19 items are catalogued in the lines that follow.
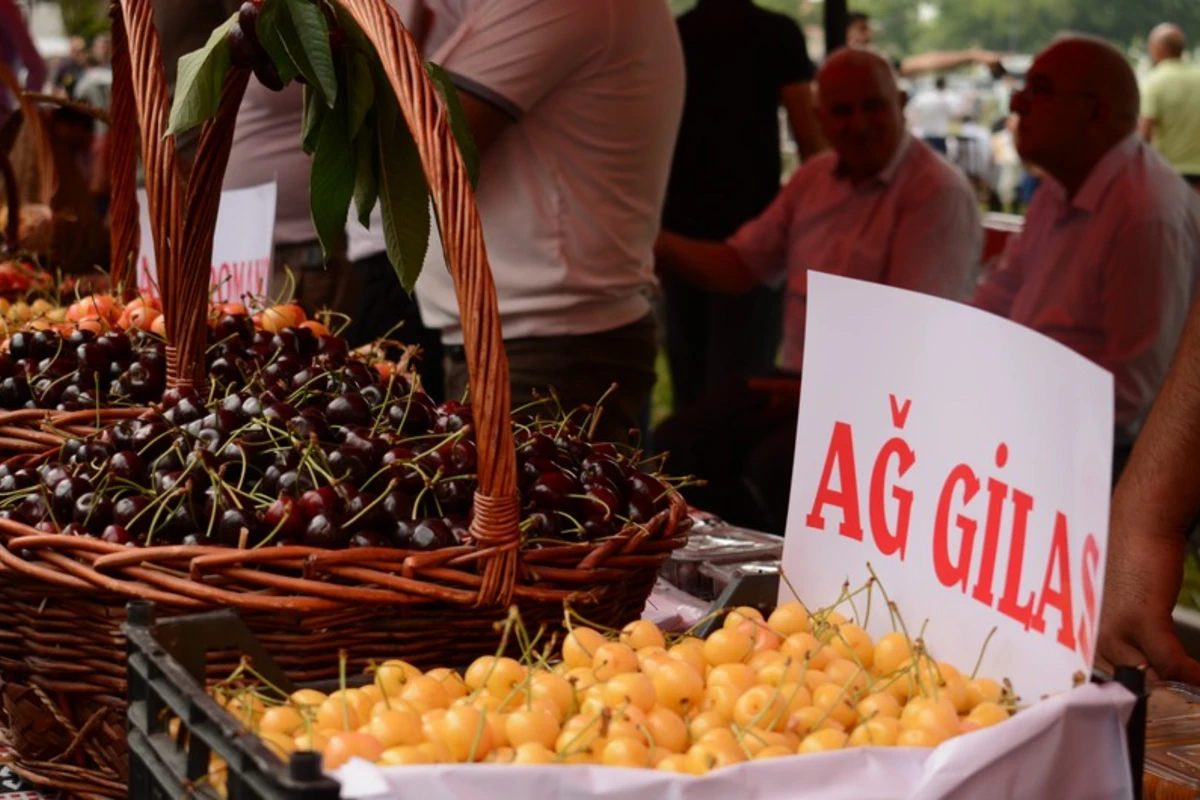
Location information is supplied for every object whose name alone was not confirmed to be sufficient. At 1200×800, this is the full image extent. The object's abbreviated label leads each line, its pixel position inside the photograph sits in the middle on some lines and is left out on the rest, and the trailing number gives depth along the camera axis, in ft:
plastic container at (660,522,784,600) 5.20
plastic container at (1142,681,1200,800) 3.37
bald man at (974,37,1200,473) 10.50
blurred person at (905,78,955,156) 34.04
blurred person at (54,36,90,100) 32.69
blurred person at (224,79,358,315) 9.03
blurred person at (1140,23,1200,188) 22.57
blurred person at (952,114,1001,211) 28.50
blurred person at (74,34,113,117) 29.48
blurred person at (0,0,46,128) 15.29
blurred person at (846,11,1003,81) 23.50
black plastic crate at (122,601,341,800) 2.28
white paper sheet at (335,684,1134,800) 2.48
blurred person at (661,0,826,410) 15.31
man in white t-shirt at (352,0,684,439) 7.06
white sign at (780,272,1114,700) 2.83
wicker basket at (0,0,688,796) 3.25
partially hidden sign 6.70
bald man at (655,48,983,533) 12.00
